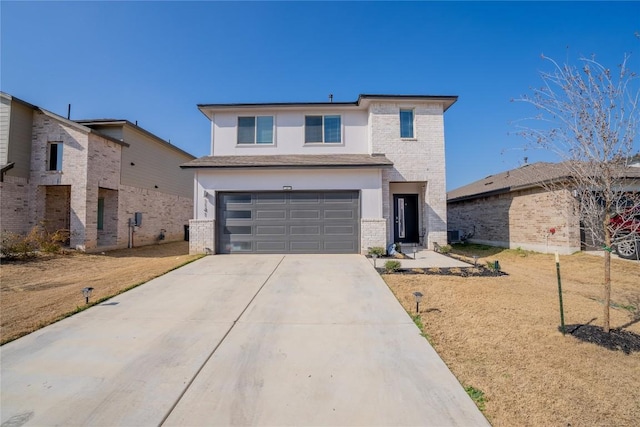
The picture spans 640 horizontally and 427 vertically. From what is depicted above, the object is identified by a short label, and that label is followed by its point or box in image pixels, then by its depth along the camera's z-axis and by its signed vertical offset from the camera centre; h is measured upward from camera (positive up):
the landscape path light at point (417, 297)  4.55 -1.33
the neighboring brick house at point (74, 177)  11.41 +2.14
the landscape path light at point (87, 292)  5.06 -1.37
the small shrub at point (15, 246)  9.71 -0.93
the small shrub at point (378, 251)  9.56 -1.09
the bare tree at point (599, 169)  3.90 +0.81
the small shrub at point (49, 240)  10.66 -0.80
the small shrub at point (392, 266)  7.42 -1.27
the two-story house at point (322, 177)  10.32 +1.82
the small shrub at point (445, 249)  10.65 -1.14
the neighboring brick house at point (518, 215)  10.34 +0.30
